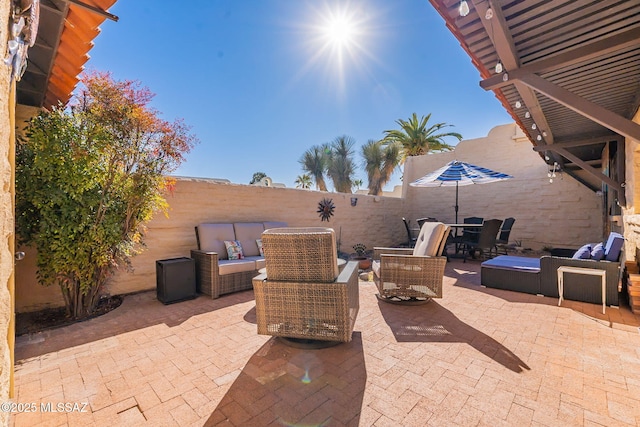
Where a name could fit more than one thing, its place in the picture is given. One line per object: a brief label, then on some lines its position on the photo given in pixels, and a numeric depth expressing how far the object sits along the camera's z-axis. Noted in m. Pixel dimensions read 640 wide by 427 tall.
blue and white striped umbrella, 6.32
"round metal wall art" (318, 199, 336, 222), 7.22
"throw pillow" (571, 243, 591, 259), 3.84
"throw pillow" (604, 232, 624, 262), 3.50
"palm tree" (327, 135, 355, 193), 16.78
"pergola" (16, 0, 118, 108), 2.34
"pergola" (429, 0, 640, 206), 2.36
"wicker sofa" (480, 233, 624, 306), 3.54
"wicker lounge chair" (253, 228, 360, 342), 2.32
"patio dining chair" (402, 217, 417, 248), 7.12
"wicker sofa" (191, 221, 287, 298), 3.96
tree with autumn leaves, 2.84
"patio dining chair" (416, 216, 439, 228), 7.57
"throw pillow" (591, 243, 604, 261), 3.64
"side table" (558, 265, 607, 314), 3.38
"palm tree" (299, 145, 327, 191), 17.58
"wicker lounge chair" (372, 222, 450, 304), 3.52
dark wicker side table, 3.73
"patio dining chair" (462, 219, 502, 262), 6.20
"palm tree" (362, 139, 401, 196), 14.76
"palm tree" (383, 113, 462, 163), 12.76
